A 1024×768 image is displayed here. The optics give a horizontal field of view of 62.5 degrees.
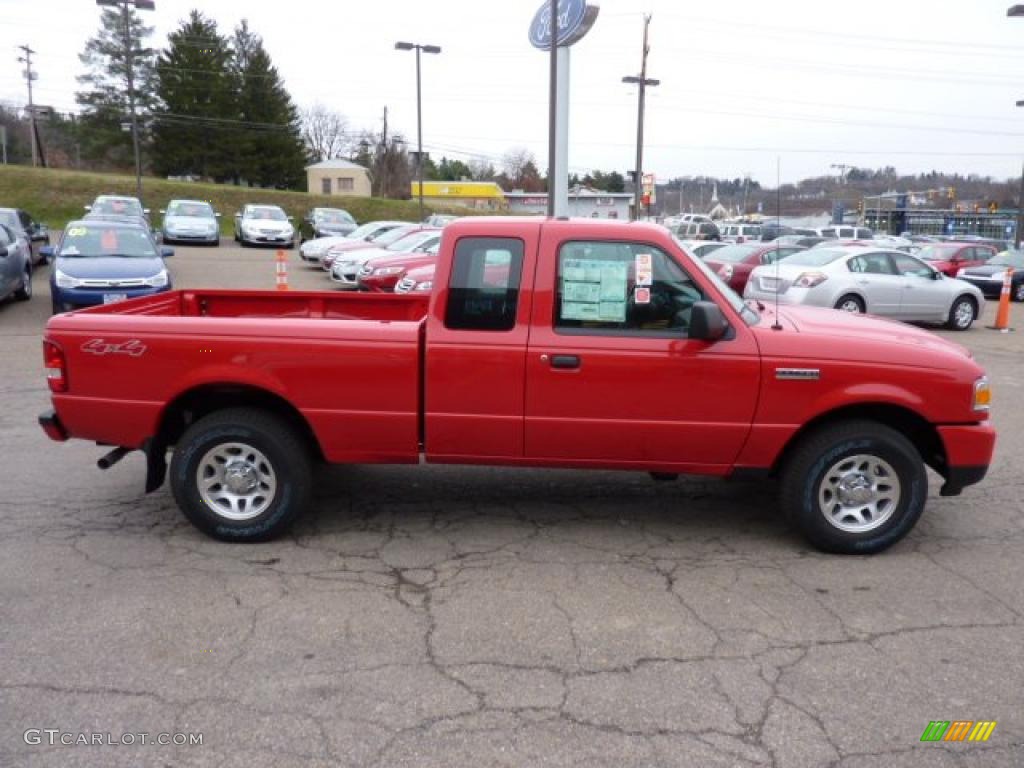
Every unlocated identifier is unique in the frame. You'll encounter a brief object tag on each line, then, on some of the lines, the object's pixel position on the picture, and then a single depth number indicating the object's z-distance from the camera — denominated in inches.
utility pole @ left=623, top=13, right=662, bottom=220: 1406.3
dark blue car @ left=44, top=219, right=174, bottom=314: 478.0
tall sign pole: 763.4
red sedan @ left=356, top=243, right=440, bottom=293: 574.2
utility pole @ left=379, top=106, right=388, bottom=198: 2945.4
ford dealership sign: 762.8
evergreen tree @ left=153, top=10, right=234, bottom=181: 2491.4
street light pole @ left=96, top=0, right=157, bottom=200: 1095.0
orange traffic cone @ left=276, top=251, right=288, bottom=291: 588.9
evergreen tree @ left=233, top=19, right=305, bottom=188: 2586.1
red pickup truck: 179.9
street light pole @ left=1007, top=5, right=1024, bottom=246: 1449.3
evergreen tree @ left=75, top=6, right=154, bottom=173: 2546.8
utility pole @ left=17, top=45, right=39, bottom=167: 2901.1
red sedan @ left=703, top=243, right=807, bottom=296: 709.9
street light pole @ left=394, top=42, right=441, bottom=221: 1359.5
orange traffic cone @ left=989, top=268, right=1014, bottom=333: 643.5
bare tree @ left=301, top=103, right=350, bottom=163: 4060.0
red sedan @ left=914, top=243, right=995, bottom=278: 983.0
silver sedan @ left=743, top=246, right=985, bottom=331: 585.0
